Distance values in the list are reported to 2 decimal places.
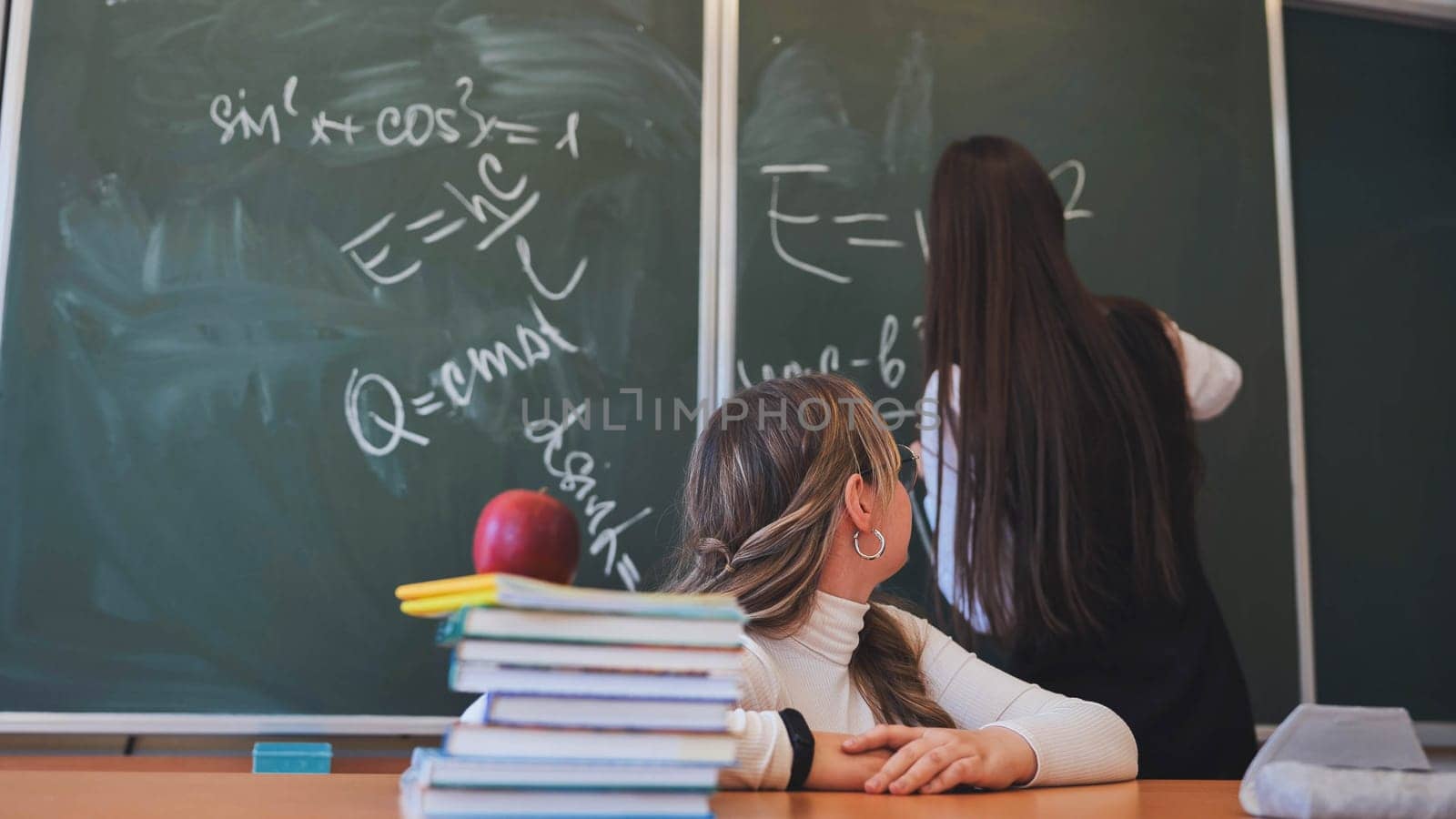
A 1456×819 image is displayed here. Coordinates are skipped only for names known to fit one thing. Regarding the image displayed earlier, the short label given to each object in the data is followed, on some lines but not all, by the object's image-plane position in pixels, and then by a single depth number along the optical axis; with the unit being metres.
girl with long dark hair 1.74
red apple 0.70
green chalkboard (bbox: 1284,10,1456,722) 2.21
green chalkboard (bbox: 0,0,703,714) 1.82
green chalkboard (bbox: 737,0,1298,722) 2.09
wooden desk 0.80
